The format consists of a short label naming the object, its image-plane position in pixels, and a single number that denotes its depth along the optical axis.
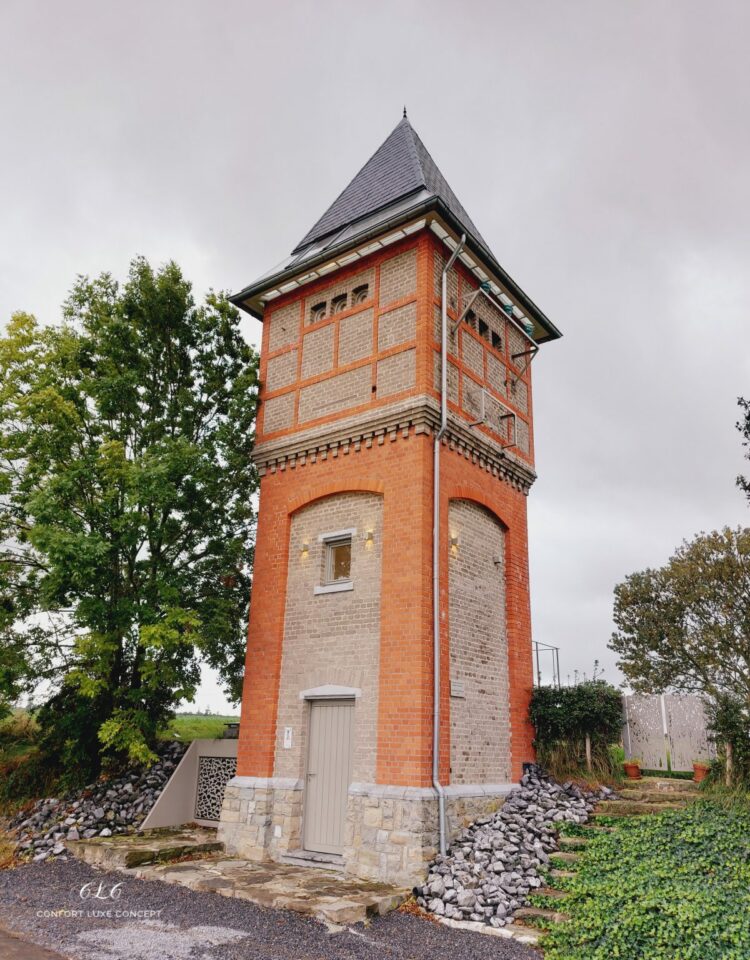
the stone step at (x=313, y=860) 9.73
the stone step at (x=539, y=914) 7.21
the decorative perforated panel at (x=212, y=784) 12.40
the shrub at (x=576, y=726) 11.52
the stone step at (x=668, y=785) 10.70
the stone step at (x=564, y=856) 8.56
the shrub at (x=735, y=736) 9.97
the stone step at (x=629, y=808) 9.80
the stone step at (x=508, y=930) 6.93
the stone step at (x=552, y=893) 7.65
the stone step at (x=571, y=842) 8.94
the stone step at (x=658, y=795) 10.09
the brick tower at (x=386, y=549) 9.75
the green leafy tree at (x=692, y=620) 20.97
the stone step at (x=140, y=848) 9.66
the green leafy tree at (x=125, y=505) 11.02
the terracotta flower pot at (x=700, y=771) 11.12
